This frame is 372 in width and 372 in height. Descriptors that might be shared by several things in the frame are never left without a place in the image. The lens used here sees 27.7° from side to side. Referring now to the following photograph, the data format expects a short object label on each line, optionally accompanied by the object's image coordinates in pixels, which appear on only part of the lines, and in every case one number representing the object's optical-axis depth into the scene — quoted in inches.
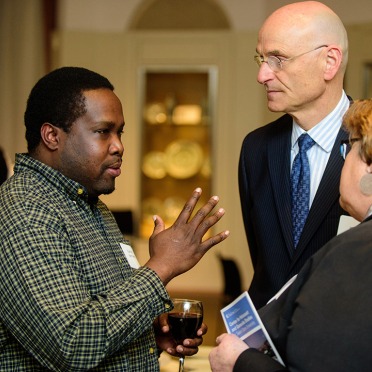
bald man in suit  96.5
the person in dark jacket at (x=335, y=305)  59.4
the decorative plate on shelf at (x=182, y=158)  335.6
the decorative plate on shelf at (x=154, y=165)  335.9
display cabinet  335.0
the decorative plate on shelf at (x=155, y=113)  336.2
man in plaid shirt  70.9
